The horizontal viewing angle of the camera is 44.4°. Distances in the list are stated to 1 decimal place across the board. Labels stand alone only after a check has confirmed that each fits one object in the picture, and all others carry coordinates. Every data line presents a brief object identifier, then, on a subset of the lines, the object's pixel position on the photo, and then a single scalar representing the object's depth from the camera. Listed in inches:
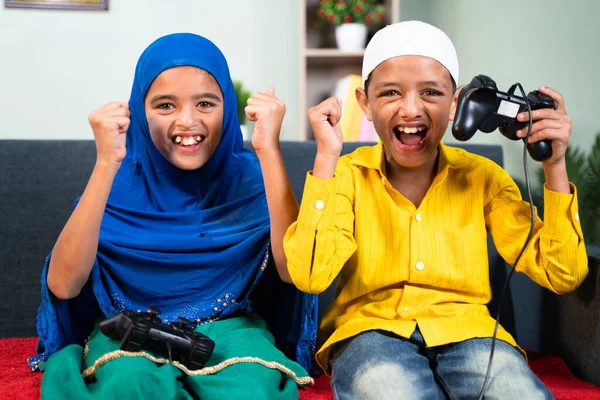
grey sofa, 74.0
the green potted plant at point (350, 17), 115.8
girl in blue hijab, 56.3
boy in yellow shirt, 54.1
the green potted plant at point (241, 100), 120.5
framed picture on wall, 121.7
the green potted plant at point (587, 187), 85.4
